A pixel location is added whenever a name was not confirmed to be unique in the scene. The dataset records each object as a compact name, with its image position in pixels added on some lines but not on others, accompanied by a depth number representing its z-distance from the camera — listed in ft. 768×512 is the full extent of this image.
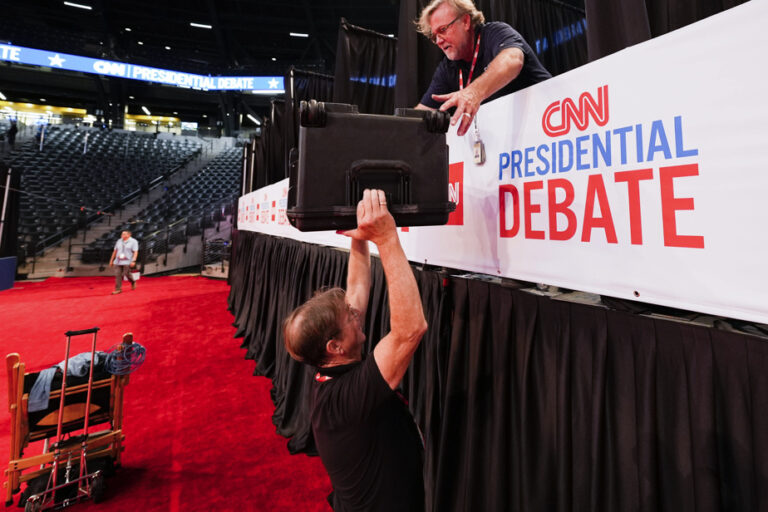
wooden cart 6.10
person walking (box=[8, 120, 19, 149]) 41.70
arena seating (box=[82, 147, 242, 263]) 33.30
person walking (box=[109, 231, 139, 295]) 23.59
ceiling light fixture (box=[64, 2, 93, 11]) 48.11
